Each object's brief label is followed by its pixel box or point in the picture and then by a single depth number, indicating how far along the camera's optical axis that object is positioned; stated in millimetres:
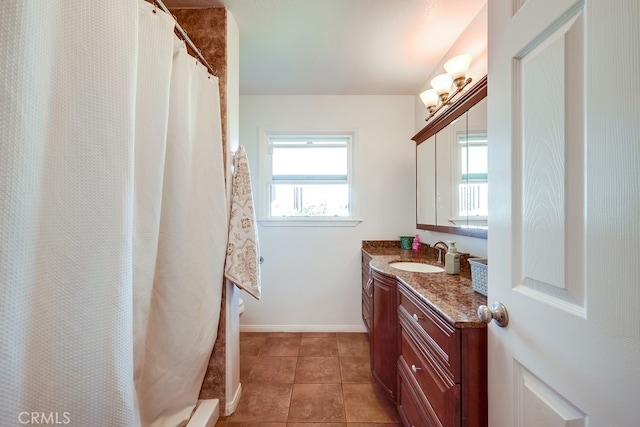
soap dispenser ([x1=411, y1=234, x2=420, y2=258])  2178
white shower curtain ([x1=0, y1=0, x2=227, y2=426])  545
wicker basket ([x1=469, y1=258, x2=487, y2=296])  1008
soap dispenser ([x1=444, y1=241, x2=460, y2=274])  1396
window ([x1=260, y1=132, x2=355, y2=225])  2475
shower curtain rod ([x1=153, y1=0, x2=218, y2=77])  991
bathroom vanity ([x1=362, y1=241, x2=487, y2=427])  750
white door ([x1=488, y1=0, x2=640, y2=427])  373
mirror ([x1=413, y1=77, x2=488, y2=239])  1373
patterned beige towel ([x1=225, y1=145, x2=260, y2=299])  1372
